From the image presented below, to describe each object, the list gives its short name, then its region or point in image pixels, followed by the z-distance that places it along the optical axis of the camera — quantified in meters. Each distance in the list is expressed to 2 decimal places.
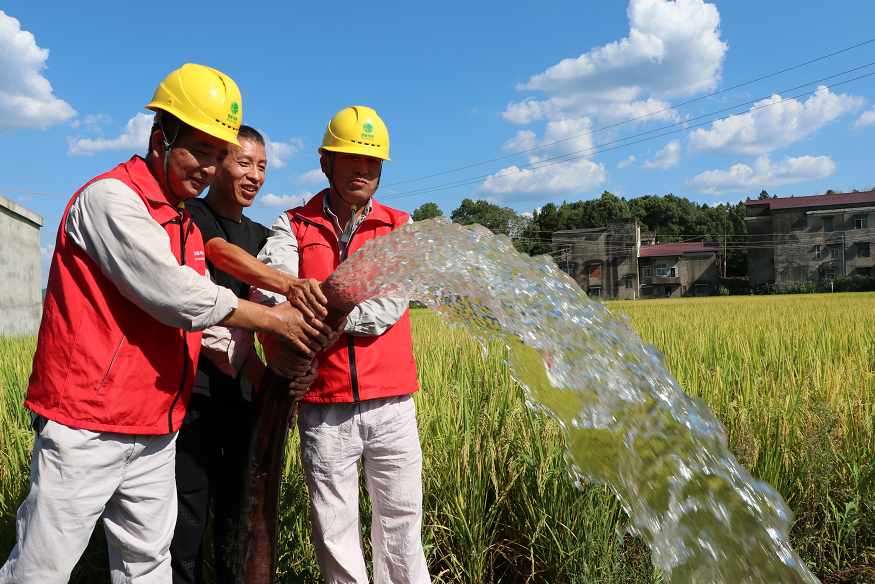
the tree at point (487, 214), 63.08
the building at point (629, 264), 45.75
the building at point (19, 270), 11.04
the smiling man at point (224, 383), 1.68
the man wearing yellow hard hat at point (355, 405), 1.71
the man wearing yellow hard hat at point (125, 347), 1.27
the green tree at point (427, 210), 69.20
